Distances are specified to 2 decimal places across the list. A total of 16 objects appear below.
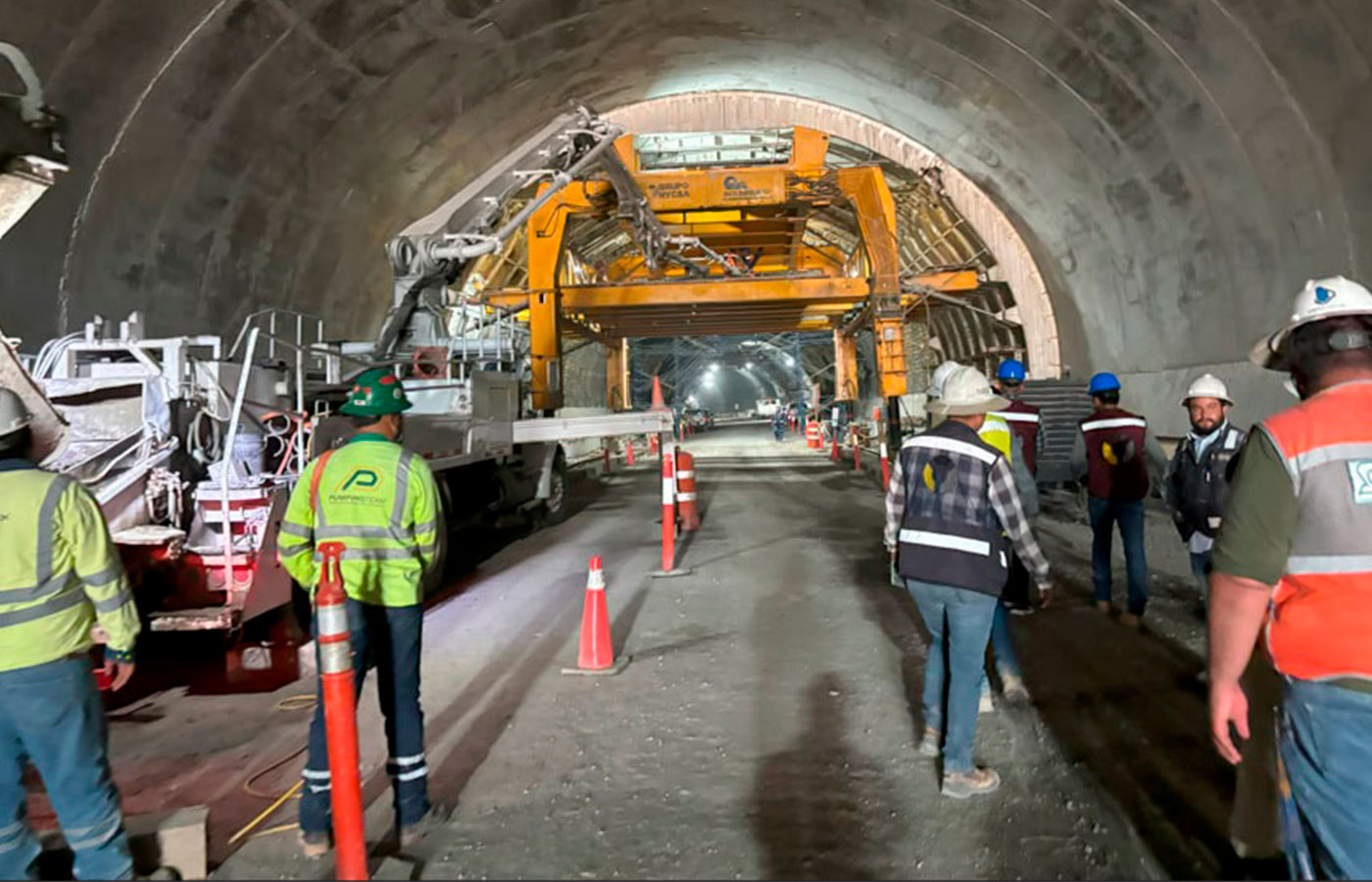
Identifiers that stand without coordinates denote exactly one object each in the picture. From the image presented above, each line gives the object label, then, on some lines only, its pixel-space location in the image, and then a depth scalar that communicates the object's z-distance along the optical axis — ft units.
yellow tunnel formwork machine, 45.39
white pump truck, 16.74
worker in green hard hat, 10.12
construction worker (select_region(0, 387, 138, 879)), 8.32
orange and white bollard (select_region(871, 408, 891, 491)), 40.98
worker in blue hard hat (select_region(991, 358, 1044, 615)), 18.80
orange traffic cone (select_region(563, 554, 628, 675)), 16.47
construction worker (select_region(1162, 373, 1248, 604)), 14.53
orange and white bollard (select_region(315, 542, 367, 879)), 8.29
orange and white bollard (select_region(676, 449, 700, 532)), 33.94
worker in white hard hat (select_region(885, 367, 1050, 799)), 10.84
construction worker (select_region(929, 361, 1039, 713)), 14.26
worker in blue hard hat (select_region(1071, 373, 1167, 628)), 17.76
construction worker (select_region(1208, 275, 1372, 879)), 6.01
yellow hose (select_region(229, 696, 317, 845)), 10.75
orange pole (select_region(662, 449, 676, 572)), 25.94
